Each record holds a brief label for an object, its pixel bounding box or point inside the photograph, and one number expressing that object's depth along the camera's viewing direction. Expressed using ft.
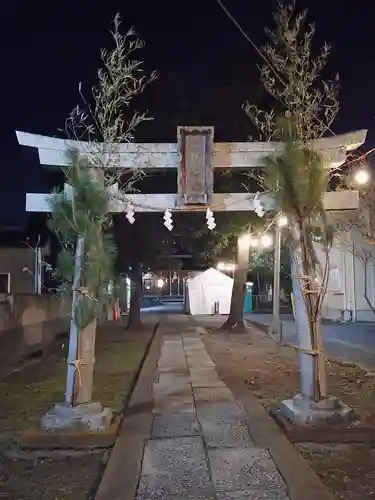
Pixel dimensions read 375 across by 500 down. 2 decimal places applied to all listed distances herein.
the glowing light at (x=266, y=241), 69.61
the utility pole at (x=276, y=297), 62.04
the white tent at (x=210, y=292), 114.01
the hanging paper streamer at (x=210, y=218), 24.41
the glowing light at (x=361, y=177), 36.92
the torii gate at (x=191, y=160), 22.74
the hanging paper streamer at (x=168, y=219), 24.40
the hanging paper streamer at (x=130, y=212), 23.53
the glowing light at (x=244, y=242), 64.95
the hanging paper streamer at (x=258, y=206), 24.05
